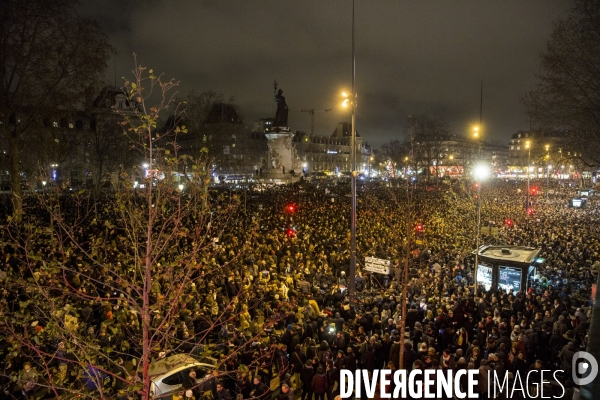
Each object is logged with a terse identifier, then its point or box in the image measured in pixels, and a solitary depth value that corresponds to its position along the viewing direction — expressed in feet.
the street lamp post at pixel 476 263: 45.90
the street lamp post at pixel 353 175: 41.27
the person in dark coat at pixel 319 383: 26.40
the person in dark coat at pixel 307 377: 27.37
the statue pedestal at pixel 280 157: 187.51
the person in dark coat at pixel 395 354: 30.12
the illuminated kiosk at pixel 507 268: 46.03
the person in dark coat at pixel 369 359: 29.44
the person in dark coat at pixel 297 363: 29.60
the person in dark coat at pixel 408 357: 28.99
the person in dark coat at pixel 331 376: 27.53
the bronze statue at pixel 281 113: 182.19
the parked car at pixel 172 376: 24.47
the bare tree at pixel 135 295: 16.26
